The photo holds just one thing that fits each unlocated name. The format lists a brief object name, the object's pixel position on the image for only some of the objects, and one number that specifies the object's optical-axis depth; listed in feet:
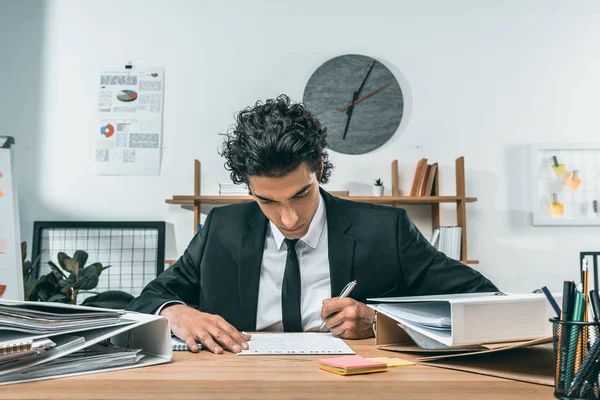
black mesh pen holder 2.00
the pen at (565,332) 2.07
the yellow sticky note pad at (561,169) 9.70
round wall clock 9.73
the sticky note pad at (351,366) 2.52
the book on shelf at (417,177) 9.21
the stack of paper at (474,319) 2.66
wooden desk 2.19
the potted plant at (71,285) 8.27
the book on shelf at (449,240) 8.93
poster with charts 9.71
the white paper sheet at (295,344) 3.11
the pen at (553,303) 2.18
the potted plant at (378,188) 9.20
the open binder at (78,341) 2.48
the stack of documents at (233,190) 9.02
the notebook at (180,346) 3.32
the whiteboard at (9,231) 7.14
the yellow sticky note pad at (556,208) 9.62
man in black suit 4.48
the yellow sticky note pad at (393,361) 2.74
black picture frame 9.50
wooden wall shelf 8.93
